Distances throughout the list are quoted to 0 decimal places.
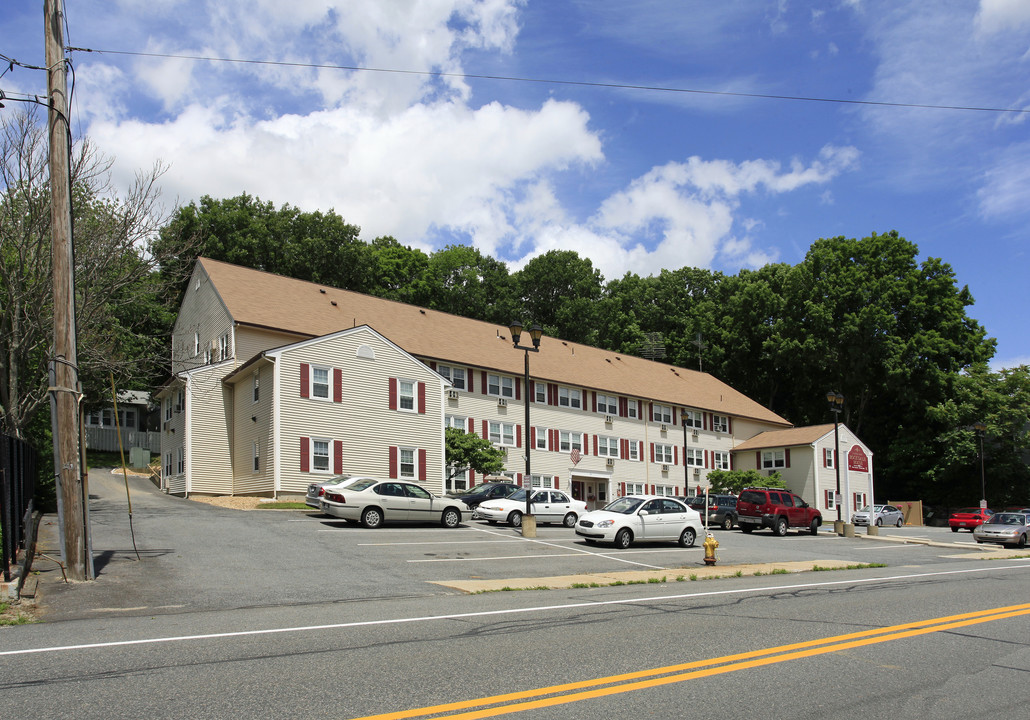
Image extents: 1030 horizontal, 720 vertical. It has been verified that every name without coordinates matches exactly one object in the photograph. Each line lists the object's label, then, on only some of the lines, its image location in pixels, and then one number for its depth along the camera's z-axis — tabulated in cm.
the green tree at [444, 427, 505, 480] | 3800
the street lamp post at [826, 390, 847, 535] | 3444
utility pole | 1395
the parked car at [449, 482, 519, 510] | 3070
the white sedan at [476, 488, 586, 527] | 2847
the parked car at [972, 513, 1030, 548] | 3075
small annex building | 5338
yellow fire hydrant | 2016
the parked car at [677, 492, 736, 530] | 3359
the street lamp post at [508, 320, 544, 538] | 2462
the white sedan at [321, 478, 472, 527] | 2416
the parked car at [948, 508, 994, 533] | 4209
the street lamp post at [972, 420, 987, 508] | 5100
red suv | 3203
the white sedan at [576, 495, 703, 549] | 2334
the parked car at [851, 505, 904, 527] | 4772
